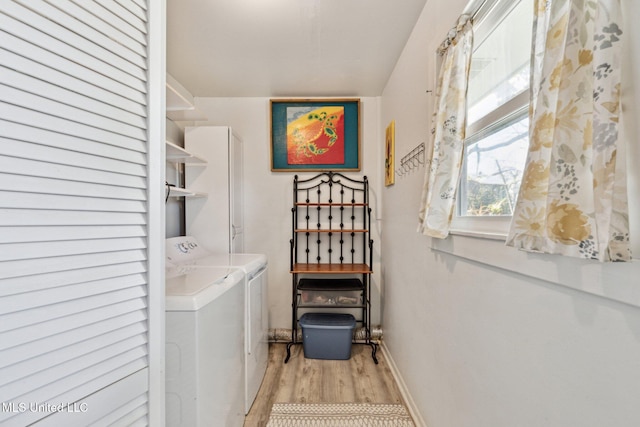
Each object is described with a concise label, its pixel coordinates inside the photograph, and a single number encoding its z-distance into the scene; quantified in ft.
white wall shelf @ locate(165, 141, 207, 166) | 6.17
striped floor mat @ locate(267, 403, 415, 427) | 5.52
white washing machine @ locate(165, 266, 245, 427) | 3.57
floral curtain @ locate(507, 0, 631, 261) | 1.63
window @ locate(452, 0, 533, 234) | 3.00
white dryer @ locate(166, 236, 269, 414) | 5.64
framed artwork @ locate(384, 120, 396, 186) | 7.43
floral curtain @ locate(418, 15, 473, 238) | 3.65
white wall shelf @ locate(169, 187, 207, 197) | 6.03
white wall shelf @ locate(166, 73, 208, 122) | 6.01
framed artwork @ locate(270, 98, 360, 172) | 9.05
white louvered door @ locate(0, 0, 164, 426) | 1.90
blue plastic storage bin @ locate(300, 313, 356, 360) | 7.77
